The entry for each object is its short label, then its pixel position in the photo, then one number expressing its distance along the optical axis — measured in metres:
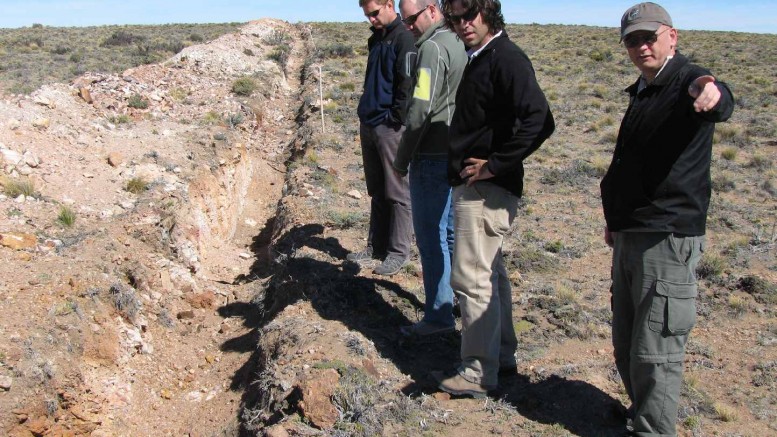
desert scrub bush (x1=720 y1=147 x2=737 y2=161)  11.08
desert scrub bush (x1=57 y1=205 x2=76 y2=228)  6.71
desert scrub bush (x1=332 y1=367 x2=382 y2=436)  3.50
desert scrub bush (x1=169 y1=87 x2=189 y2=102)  12.77
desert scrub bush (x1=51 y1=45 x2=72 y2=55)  28.14
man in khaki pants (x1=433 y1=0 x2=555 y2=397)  3.10
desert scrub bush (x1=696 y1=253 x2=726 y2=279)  6.11
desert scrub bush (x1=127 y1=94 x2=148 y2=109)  11.12
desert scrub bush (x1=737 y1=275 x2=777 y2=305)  5.54
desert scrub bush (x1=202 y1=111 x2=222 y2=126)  11.39
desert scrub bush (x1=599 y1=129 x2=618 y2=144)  12.45
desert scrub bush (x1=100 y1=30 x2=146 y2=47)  32.67
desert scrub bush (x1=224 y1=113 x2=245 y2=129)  12.04
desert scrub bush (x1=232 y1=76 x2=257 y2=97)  14.69
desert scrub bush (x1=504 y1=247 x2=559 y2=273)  6.36
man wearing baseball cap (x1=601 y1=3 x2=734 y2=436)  2.64
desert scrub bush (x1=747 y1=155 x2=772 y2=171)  10.51
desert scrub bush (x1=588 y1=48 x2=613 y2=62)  26.02
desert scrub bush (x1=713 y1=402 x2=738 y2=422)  3.62
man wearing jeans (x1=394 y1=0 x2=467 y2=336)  3.71
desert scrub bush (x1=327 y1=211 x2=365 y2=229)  7.45
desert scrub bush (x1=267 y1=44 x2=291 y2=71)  22.03
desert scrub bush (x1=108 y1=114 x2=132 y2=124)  10.25
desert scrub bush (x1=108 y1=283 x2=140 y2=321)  5.69
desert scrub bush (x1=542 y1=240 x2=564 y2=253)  6.95
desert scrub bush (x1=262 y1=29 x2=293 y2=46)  28.27
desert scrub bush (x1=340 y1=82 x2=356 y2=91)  17.20
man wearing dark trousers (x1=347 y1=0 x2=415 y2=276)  4.76
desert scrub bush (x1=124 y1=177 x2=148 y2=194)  8.02
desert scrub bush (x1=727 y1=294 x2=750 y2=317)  5.28
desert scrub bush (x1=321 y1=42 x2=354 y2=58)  25.98
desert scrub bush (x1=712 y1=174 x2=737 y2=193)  9.35
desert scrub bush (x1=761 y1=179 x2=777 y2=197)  9.24
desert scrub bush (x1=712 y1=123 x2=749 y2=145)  12.38
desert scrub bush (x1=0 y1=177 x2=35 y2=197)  6.84
